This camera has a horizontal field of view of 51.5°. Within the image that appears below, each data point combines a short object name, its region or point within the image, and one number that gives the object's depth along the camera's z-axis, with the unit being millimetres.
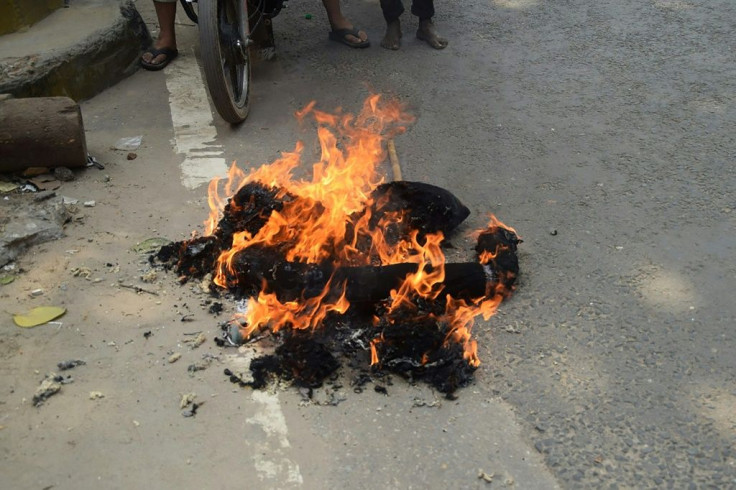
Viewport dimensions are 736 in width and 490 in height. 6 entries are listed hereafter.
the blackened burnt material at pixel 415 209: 4172
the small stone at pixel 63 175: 4801
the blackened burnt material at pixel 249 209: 4086
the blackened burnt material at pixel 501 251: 3795
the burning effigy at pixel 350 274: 3352
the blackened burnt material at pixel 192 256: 3926
